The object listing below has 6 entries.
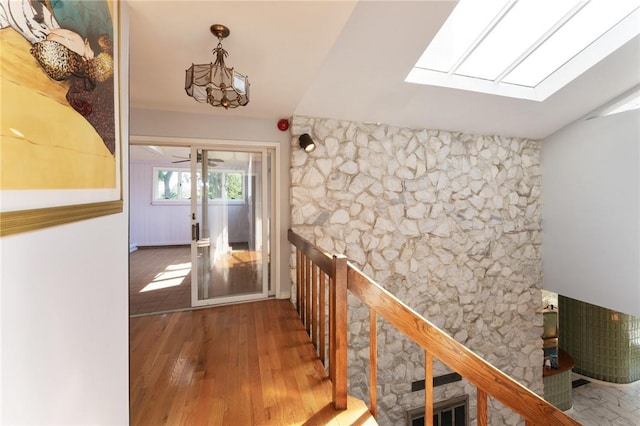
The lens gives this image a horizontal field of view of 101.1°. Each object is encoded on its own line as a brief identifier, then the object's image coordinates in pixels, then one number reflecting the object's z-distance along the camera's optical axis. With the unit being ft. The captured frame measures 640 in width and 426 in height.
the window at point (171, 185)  22.38
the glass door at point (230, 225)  9.96
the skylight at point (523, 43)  7.76
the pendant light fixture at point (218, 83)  5.12
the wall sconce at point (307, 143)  9.27
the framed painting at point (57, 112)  2.22
